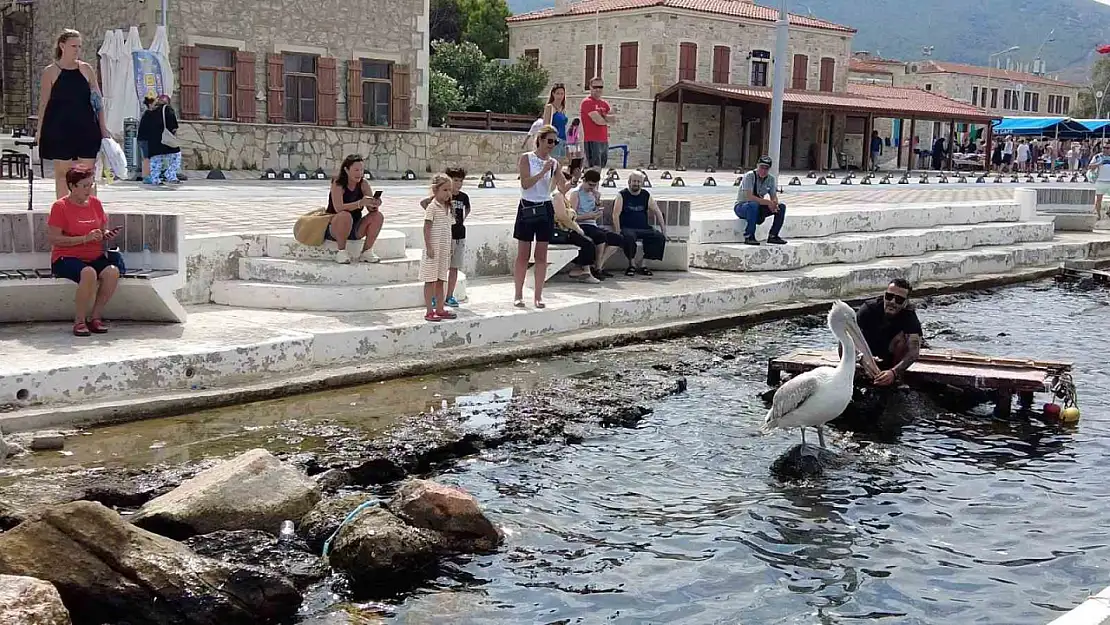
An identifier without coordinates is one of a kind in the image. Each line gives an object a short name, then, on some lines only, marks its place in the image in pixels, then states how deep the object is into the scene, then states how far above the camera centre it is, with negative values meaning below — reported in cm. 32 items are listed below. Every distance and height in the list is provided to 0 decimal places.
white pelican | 759 -144
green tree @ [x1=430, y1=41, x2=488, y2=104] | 4284 +402
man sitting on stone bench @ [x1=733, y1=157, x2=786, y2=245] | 1503 -29
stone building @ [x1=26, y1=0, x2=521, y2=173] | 2492 +208
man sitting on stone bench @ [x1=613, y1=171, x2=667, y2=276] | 1377 -52
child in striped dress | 997 -67
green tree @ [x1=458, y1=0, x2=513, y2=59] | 5469 +707
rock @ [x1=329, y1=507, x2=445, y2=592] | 558 -190
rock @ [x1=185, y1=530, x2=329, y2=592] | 552 -191
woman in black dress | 987 +42
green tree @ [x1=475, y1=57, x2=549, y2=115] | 4219 +308
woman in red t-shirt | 861 -69
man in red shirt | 1891 +84
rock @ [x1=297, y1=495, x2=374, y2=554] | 596 -188
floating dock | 883 -147
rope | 583 -180
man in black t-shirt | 902 -118
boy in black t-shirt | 1052 -60
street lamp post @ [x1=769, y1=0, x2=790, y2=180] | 1862 +162
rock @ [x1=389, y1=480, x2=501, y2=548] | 599 -180
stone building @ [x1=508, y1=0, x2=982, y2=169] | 4356 +417
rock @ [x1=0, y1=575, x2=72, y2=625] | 452 -180
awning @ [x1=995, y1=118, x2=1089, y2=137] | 4938 +278
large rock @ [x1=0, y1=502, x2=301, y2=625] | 504 -186
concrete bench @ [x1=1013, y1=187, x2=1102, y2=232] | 2322 -34
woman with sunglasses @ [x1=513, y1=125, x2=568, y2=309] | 1073 -44
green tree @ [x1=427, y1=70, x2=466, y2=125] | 3841 +251
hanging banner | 2088 +160
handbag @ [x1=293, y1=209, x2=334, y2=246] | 1072 -58
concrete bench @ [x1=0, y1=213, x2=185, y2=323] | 890 -90
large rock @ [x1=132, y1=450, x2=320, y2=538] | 585 -178
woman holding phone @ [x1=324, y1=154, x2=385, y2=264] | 1070 -40
